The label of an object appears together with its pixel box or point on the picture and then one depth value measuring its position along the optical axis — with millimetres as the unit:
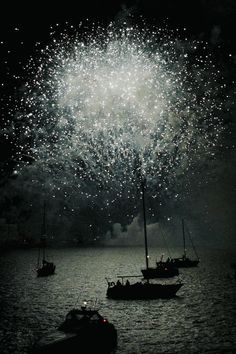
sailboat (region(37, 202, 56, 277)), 128875
